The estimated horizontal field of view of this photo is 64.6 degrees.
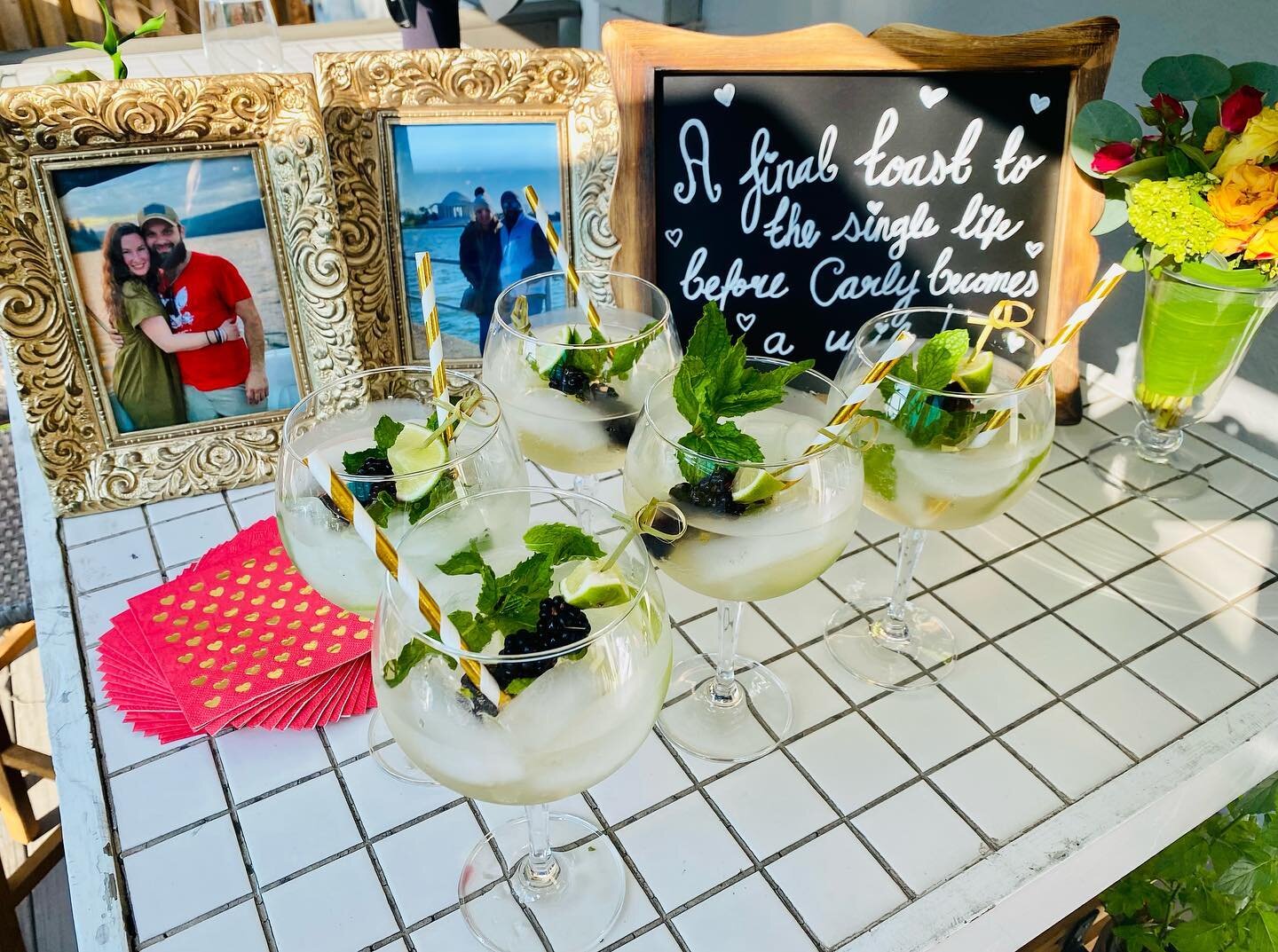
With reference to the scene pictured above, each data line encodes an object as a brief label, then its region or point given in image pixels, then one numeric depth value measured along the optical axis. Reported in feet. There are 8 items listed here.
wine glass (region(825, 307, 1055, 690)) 3.14
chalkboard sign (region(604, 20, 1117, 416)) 4.13
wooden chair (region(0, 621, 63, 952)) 4.93
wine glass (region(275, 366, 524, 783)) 2.80
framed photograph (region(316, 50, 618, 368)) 3.97
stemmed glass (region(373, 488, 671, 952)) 2.26
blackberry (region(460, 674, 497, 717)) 2.27
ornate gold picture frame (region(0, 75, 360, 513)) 3.62
